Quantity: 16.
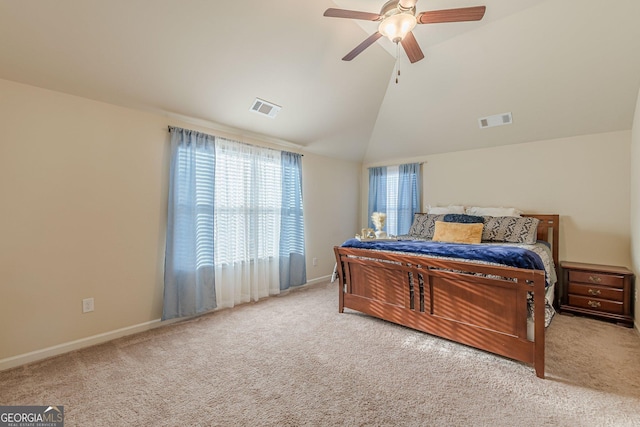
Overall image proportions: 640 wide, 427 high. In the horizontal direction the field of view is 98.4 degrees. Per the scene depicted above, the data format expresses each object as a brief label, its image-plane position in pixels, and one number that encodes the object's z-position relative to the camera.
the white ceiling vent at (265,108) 3.12
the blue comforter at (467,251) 2.13
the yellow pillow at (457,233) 3.43
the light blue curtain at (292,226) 3.97
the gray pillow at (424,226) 4.04
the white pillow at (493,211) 3.72
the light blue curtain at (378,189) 5.11
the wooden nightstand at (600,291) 2.85
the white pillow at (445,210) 4.18
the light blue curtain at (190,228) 2.86
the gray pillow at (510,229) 3.32
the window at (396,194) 4.75
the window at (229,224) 2.92
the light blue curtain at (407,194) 4.72
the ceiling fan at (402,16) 1.79
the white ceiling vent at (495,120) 3.51
